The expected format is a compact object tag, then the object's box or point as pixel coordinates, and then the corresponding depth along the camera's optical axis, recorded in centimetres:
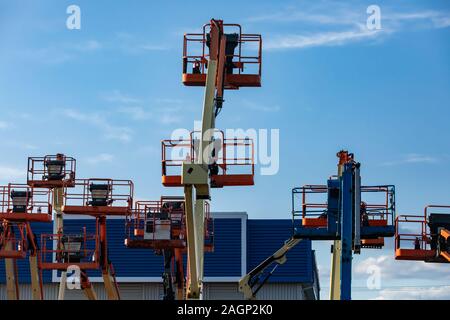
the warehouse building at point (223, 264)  4741
